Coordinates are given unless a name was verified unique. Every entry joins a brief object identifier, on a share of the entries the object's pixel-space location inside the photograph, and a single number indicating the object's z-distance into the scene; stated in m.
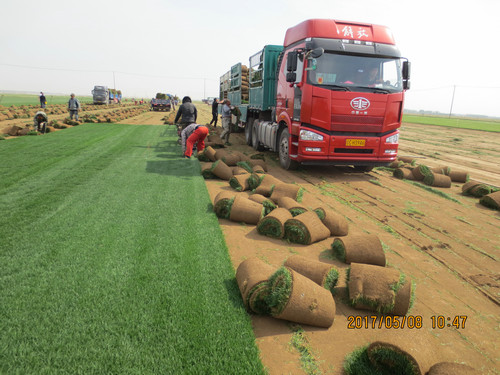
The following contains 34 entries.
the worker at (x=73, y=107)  20.70
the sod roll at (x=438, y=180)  7.73
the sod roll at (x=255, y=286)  2.76
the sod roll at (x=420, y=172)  8.05
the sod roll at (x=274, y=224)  4.46
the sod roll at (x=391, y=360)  2.10
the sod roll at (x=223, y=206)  5.11
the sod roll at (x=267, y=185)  5.91
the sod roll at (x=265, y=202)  5.24
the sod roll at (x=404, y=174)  8.52
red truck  7.47
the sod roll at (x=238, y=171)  7.39
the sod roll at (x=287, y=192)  5.58
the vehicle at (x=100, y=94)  52.28
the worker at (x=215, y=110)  20.21
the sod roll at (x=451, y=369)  1.98
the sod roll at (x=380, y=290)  2.82
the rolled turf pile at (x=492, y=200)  6.12
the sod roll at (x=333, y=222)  4.62
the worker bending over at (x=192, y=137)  9.40
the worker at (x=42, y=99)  31.87
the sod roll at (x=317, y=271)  3.13
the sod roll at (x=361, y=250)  3.61
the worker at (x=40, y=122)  14.70
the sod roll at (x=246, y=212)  4.95
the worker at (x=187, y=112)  10.26
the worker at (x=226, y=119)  14.08
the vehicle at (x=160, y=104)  42.61
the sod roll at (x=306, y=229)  4.31
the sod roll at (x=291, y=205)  4.80
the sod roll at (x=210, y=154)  9.64
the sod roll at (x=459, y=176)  8.20
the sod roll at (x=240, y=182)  6.77
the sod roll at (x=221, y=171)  7.62
